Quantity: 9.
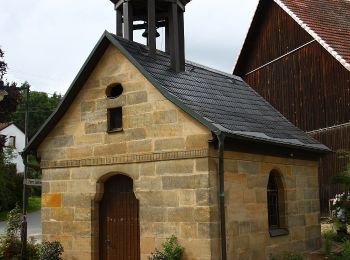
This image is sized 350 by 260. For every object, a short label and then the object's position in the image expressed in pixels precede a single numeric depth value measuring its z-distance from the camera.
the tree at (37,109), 69.94
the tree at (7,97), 18.20
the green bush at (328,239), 13.00
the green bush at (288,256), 11.20
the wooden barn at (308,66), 18.36
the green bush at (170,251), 9.72
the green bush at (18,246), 11.38
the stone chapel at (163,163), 9.97
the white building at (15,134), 52.44
